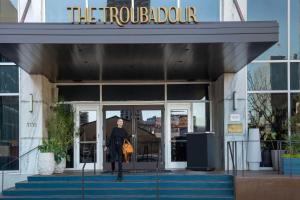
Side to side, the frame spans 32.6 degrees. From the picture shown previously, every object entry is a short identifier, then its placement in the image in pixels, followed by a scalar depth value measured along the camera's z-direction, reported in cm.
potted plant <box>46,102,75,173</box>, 1581
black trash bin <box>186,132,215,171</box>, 1573
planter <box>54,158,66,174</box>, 1588
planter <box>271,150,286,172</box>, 1488
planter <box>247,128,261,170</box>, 1593
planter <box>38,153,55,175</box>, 1498
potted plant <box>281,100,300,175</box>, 1380
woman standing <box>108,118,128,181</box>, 1363
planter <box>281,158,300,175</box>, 1378
